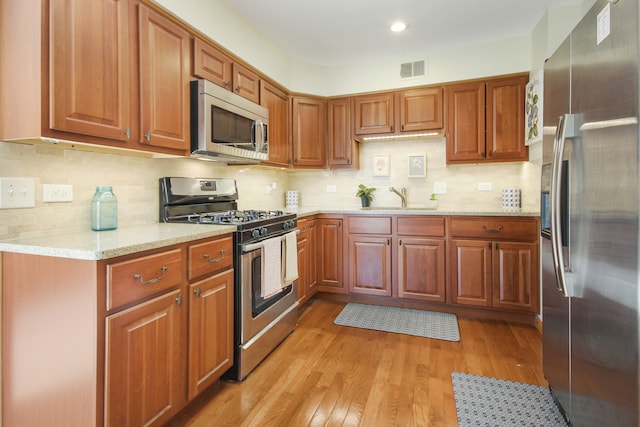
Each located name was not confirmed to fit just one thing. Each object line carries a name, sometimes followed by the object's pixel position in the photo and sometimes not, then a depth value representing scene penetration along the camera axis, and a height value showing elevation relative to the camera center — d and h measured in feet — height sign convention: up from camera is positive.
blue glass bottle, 5.77 +0.03
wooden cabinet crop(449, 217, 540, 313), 9.26 -1.44
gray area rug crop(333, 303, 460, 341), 8.88 -3.10
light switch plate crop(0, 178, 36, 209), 4.69 +0.26
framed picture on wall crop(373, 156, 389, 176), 12.32 +1.64
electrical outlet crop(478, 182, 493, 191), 11.22 +0.83
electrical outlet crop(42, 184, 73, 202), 5.21 +0.29
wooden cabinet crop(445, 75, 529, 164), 10.08 +2.75
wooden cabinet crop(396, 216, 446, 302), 10.07 -1.39
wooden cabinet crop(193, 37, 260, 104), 7.18 +3.29
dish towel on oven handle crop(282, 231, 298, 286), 8.02 -1.17
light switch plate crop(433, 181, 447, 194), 11.74 +0.83
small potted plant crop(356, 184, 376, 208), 12.10 +0.58
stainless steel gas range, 6.52 -0.84
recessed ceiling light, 9.17 +5.05
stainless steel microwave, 7.00 +1.94
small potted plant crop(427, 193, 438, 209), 11.44 +0.33
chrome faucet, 11.86 +0.61
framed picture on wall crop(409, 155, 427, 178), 11.89 +1.58
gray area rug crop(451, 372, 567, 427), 5.35 -3.26
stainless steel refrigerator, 3.26 -0.06
